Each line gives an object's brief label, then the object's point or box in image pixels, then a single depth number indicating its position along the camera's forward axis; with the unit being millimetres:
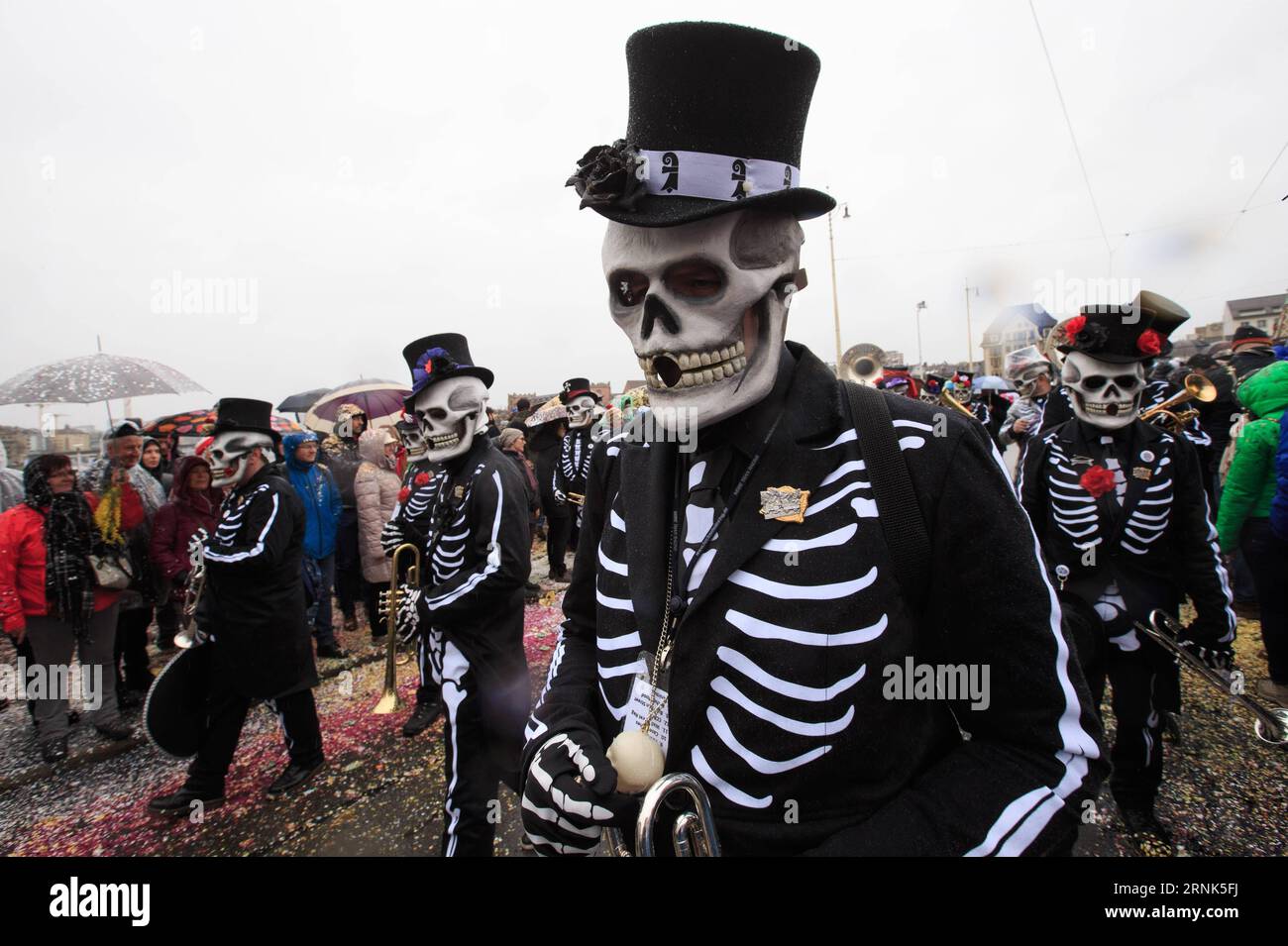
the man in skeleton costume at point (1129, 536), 3346
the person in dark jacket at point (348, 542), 7980
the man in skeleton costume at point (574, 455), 9227
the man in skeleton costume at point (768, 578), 1272
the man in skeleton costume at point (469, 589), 3342
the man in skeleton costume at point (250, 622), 4215
